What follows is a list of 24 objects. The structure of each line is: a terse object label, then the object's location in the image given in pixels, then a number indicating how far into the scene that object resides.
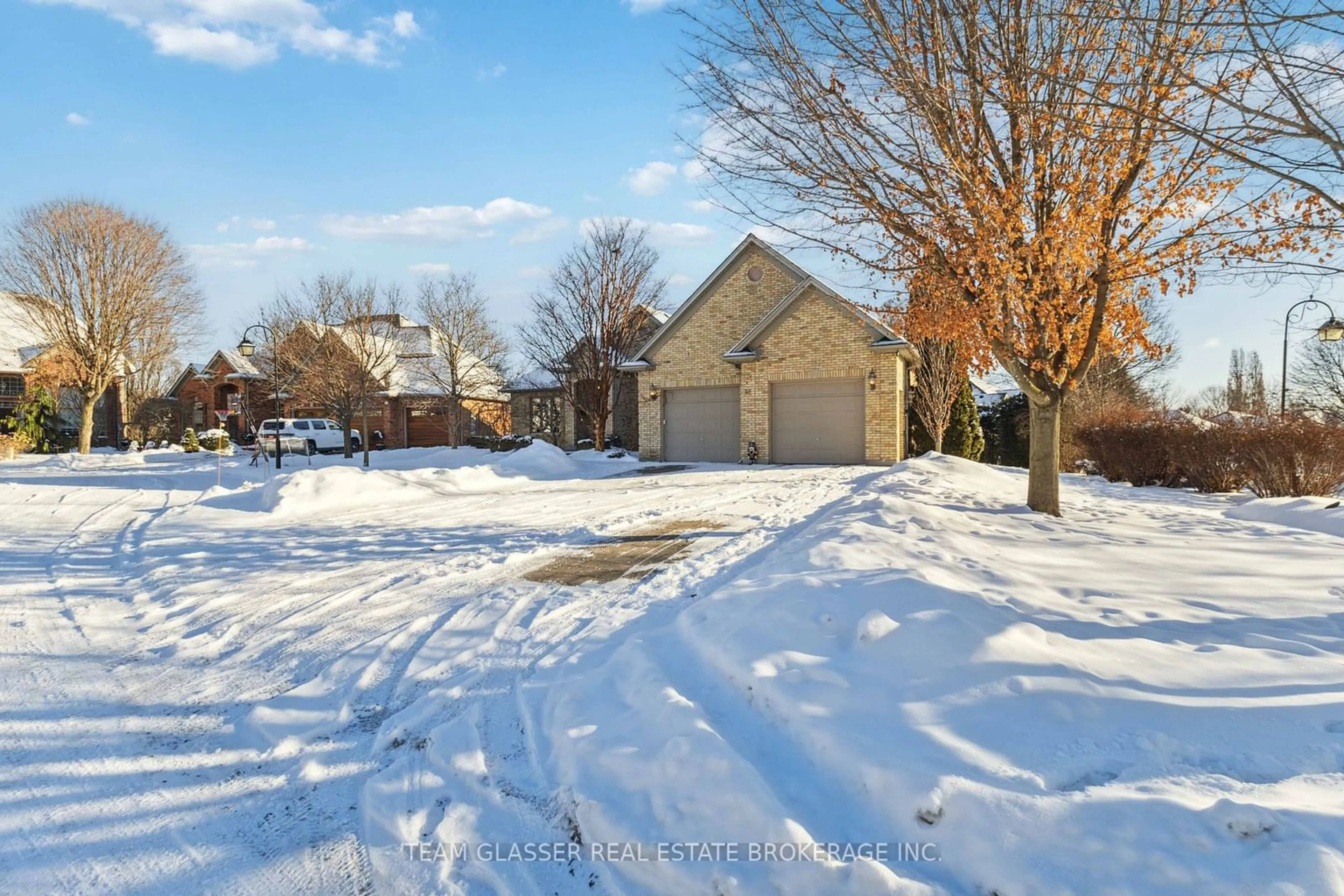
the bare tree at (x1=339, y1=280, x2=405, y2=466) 21.02
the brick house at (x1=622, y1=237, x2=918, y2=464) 19.03
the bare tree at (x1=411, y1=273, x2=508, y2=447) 25.20
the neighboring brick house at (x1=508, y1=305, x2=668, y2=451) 28.47
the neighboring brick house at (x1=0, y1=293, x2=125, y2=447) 25.50
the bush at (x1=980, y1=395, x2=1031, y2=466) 22.83
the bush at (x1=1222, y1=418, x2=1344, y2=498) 10.61
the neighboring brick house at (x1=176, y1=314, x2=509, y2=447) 28.62
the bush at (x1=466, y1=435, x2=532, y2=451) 27.95
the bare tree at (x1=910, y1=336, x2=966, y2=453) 18.30
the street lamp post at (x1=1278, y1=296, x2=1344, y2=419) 13.95
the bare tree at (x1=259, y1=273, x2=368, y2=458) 20.75
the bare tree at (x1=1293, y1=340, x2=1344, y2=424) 26.72
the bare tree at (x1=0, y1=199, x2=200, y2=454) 23.94
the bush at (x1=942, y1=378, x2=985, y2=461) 20.45
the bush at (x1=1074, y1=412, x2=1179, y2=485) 13.27
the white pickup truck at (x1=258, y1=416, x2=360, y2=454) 28.59
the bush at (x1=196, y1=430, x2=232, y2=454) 30.16
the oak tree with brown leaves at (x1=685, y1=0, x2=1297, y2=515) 6.50
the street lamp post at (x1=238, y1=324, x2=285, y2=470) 18.22
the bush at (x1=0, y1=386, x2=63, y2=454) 28.17
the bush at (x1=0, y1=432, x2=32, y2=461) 25.02
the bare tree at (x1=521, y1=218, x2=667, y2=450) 23.73
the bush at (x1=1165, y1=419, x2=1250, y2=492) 11.73
